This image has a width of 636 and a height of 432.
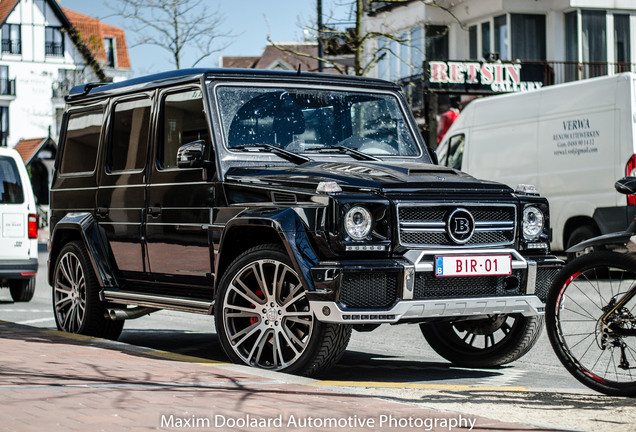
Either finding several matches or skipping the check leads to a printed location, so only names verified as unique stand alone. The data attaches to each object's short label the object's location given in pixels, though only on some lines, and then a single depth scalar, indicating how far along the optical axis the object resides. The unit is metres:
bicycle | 6.11
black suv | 6.62
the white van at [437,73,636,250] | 15.37
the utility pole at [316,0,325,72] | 22.64
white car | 14.07
